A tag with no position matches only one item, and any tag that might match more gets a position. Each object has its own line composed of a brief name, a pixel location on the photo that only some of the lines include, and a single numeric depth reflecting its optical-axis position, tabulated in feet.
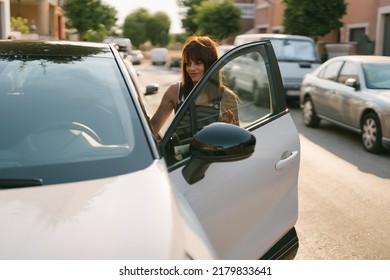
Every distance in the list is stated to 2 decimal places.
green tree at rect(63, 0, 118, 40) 151.74
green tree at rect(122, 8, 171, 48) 303.27
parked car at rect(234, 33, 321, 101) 44.75
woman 9.67
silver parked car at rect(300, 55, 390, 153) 25.50
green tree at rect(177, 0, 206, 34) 181.86
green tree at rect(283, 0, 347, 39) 71.36
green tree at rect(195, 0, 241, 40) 128.67
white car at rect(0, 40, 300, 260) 5.47
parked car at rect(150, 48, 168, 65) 169.07
